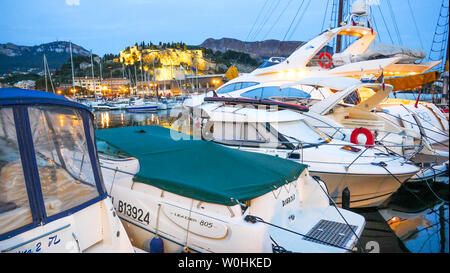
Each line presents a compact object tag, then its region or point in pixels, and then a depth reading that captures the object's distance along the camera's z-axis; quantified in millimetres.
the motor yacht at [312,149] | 6574
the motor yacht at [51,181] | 2645
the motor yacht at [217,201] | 3779
